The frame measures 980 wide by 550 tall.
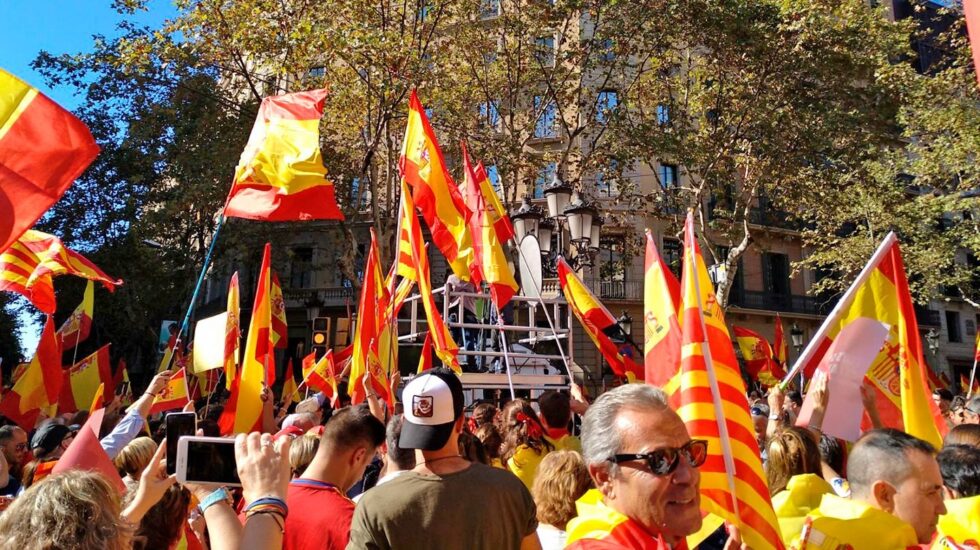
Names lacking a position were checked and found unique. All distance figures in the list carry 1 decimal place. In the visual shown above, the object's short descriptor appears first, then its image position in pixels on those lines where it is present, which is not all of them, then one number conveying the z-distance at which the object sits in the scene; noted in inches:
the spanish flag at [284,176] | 278.1
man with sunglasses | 86.4
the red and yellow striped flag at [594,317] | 333.4
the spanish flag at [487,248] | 303.4
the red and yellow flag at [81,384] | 410.8
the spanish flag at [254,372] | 252.5
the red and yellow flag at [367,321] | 278.8
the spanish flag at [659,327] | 141.7
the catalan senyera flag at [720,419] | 112.0
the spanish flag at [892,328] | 185.9
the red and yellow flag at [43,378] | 344.8
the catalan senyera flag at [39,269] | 317.4
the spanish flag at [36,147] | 151.2
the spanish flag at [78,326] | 438.3
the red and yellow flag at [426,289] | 275.7
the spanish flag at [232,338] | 321.4
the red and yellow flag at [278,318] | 454.5
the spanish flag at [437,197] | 316.2
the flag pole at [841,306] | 167.7
